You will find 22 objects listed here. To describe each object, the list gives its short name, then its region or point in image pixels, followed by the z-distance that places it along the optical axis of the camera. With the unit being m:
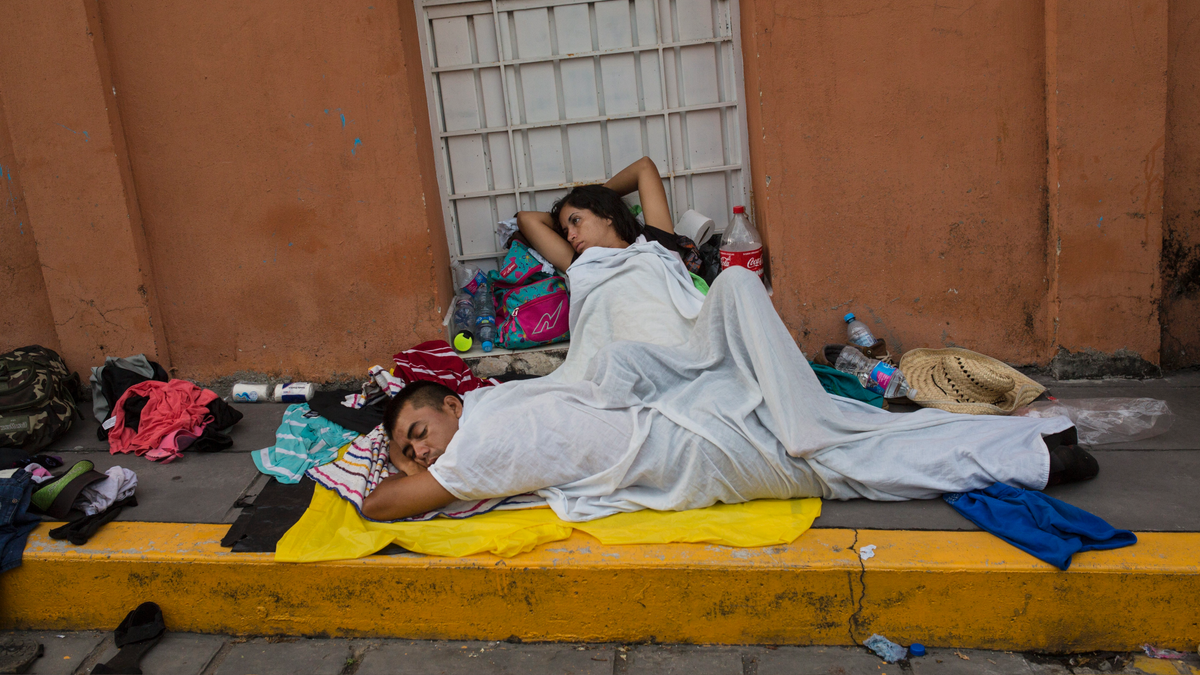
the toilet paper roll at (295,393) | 4.11
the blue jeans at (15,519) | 2.84
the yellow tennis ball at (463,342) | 4.22
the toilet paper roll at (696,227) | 4.37
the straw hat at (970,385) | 3.46
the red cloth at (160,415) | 3.65
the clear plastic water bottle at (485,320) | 4.25
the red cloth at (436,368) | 3.96
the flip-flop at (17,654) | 2.65
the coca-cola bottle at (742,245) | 4.09
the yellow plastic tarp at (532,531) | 2.66
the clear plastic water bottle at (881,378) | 3.64
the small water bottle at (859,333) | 3.91
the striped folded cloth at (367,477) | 2.92
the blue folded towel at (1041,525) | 2.43
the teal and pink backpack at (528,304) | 4.19
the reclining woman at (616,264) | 3.74
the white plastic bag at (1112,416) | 3.20
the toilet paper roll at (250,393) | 4.17
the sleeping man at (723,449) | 2.77
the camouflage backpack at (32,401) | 3.63
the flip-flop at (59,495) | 2.99
